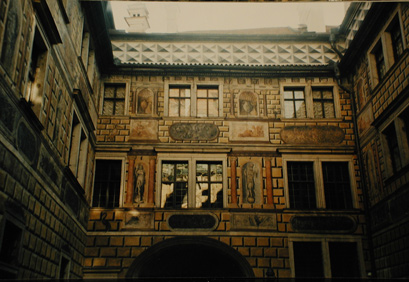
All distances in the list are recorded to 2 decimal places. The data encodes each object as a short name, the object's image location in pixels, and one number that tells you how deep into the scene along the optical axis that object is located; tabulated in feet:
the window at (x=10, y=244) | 21.16
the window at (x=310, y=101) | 45.03
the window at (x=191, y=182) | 41.42
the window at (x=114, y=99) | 44.98
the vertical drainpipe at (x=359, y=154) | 38.99
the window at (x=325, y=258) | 39.19
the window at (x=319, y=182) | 41.62
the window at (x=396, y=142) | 34.09
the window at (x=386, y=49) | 36.09
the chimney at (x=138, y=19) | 57.47
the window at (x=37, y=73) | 26.14
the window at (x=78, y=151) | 34.88
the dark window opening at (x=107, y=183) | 41.42
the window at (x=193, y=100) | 44.86
